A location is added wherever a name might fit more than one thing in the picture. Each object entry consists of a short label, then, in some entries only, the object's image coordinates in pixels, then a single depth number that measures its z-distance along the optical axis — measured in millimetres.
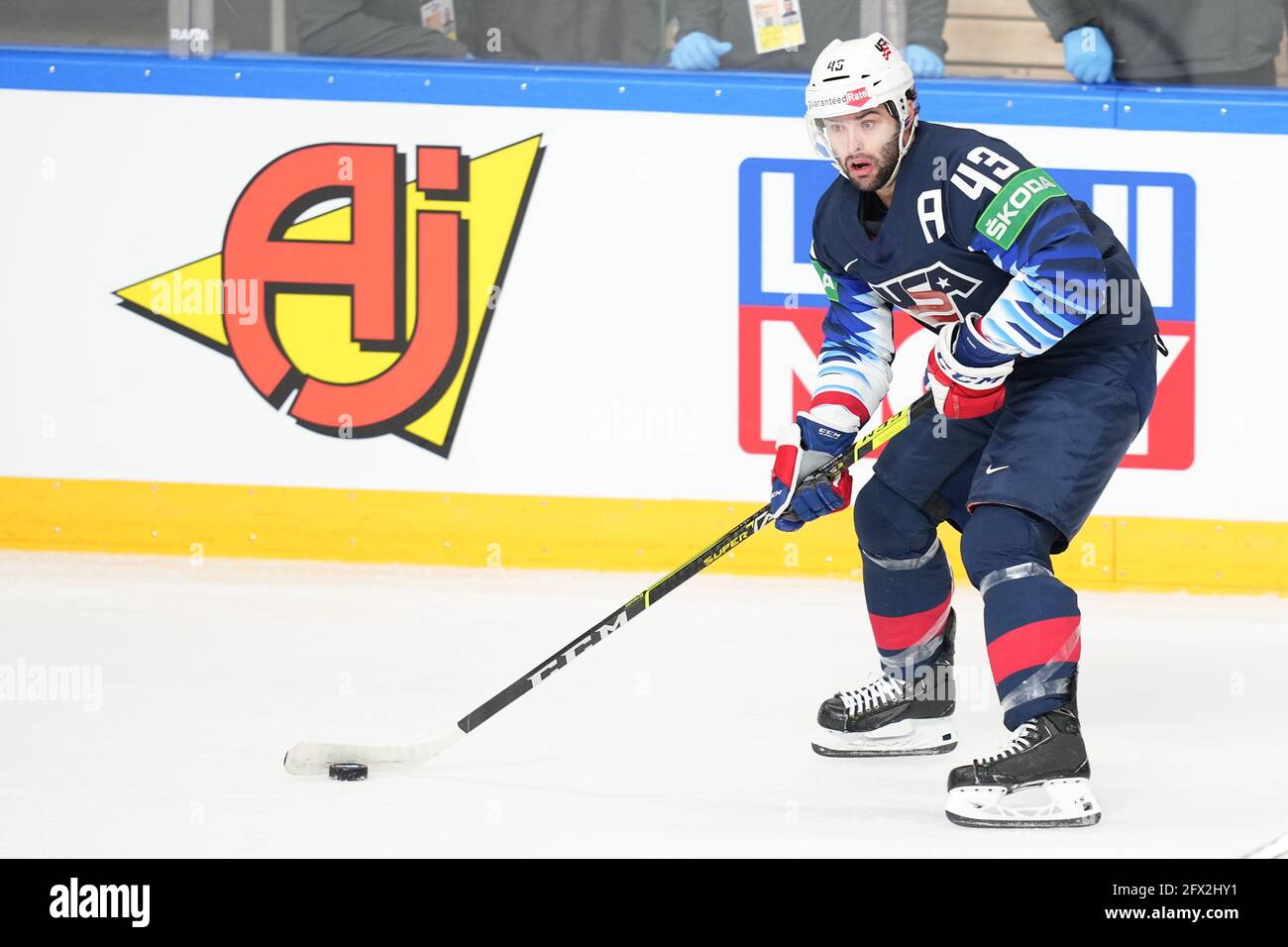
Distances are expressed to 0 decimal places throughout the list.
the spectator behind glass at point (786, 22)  9461
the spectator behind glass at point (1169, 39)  9305
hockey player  5992
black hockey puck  6430
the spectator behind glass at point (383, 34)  9656
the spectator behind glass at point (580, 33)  9570
